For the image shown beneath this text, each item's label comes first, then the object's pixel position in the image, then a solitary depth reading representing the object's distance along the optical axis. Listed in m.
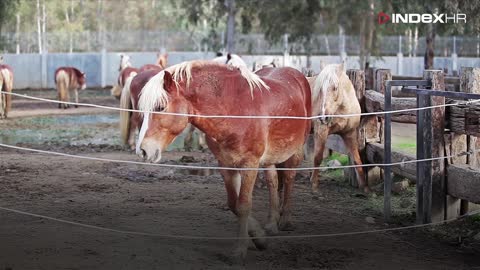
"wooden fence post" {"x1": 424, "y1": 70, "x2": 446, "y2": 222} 7.31
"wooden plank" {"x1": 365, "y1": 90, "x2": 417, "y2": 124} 8.75
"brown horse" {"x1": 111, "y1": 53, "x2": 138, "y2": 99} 19.69
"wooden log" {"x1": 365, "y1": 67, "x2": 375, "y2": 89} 18.62
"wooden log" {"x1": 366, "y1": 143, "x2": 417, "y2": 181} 8.25
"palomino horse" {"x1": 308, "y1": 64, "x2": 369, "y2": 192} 9.28
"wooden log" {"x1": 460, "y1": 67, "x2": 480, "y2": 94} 6.96
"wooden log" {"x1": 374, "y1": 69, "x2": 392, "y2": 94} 9.59
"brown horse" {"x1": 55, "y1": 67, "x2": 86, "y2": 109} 25.64
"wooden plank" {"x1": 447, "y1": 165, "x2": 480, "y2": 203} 6.80
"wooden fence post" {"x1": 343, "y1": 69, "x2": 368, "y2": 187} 9.99
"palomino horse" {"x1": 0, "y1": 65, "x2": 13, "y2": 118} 21.19
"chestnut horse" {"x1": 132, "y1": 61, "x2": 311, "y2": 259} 5.80
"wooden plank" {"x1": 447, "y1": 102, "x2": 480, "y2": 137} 6.73
